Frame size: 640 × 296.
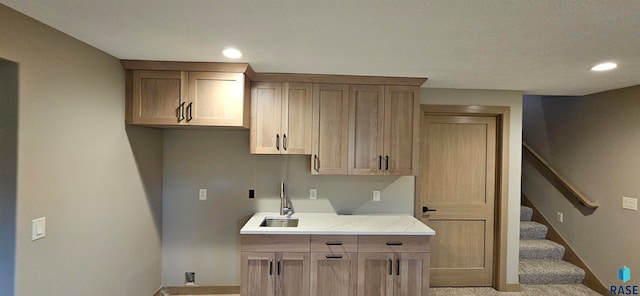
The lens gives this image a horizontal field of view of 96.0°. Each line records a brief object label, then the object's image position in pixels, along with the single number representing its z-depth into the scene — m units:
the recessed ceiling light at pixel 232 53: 1.99
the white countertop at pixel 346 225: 2.40
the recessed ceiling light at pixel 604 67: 2.12
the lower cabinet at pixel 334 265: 2.39
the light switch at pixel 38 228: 1.57
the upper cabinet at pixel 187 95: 2.35
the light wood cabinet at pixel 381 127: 2.68
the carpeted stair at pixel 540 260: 3.18
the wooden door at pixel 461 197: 3.12
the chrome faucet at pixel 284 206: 2.88
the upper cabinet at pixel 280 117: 2.63
